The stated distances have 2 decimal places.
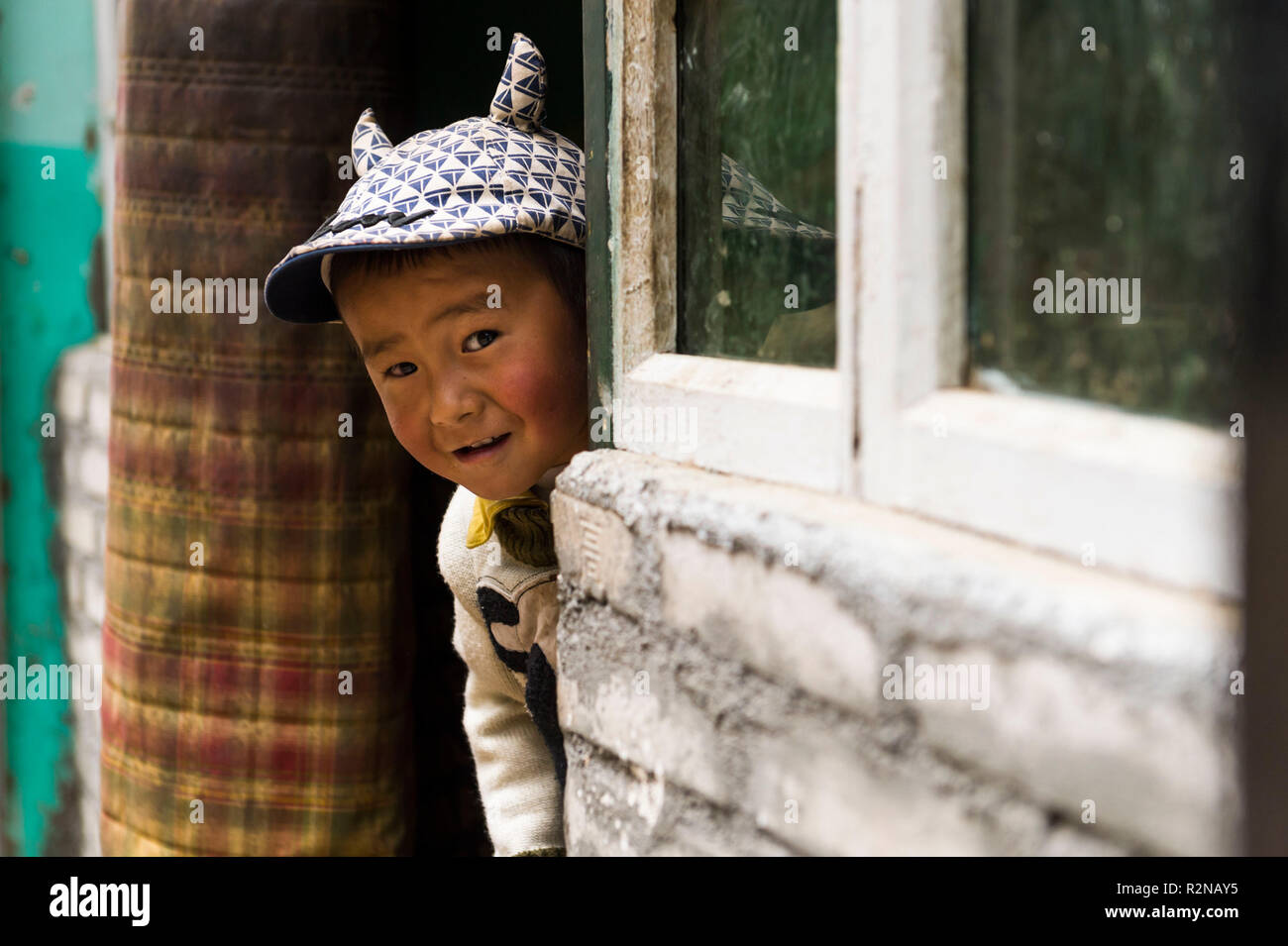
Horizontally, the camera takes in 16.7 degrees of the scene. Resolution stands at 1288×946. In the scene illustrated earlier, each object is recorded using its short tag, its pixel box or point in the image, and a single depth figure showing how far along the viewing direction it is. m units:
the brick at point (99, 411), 3.28
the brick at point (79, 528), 3.38
